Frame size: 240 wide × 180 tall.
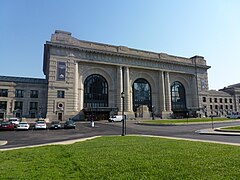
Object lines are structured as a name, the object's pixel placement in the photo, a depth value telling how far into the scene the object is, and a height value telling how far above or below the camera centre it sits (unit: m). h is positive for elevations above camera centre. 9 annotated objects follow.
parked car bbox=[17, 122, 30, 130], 28.70 -2.67
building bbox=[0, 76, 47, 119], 53.12 +3.63
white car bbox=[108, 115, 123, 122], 52.10 -2.62
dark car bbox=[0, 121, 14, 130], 28.95 -2.65
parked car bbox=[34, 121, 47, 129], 29.58 -2.60
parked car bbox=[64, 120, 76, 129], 31.38 -2.75
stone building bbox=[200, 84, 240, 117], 81.38 +3.49
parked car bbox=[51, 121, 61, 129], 30.43 -2.81
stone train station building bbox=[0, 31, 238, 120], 55.25 +9.13
